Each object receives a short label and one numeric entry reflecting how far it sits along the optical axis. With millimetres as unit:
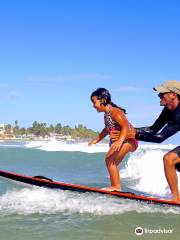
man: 5543
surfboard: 5734
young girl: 5906
